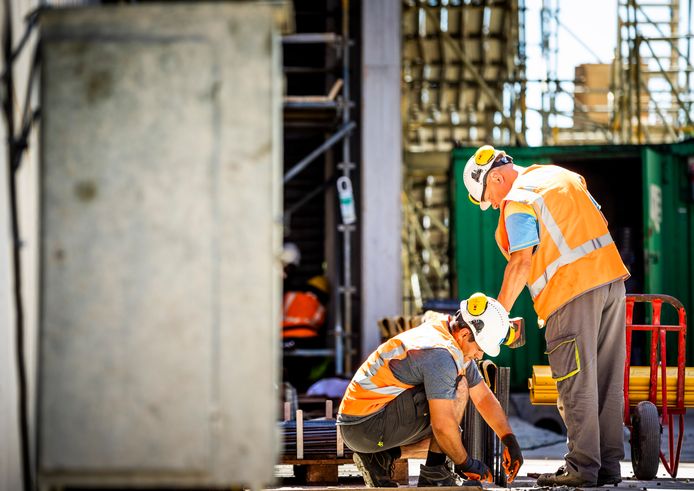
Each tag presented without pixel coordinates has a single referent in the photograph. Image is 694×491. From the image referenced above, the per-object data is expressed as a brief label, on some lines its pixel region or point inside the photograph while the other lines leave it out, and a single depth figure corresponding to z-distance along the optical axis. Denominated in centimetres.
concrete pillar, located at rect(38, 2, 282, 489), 676
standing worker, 1218
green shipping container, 2459
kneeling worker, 1217
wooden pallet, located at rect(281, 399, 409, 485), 1437
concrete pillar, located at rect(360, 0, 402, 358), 2402
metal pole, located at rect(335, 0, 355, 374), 2433
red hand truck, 1326
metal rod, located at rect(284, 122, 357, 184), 2407
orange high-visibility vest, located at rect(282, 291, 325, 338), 2522
